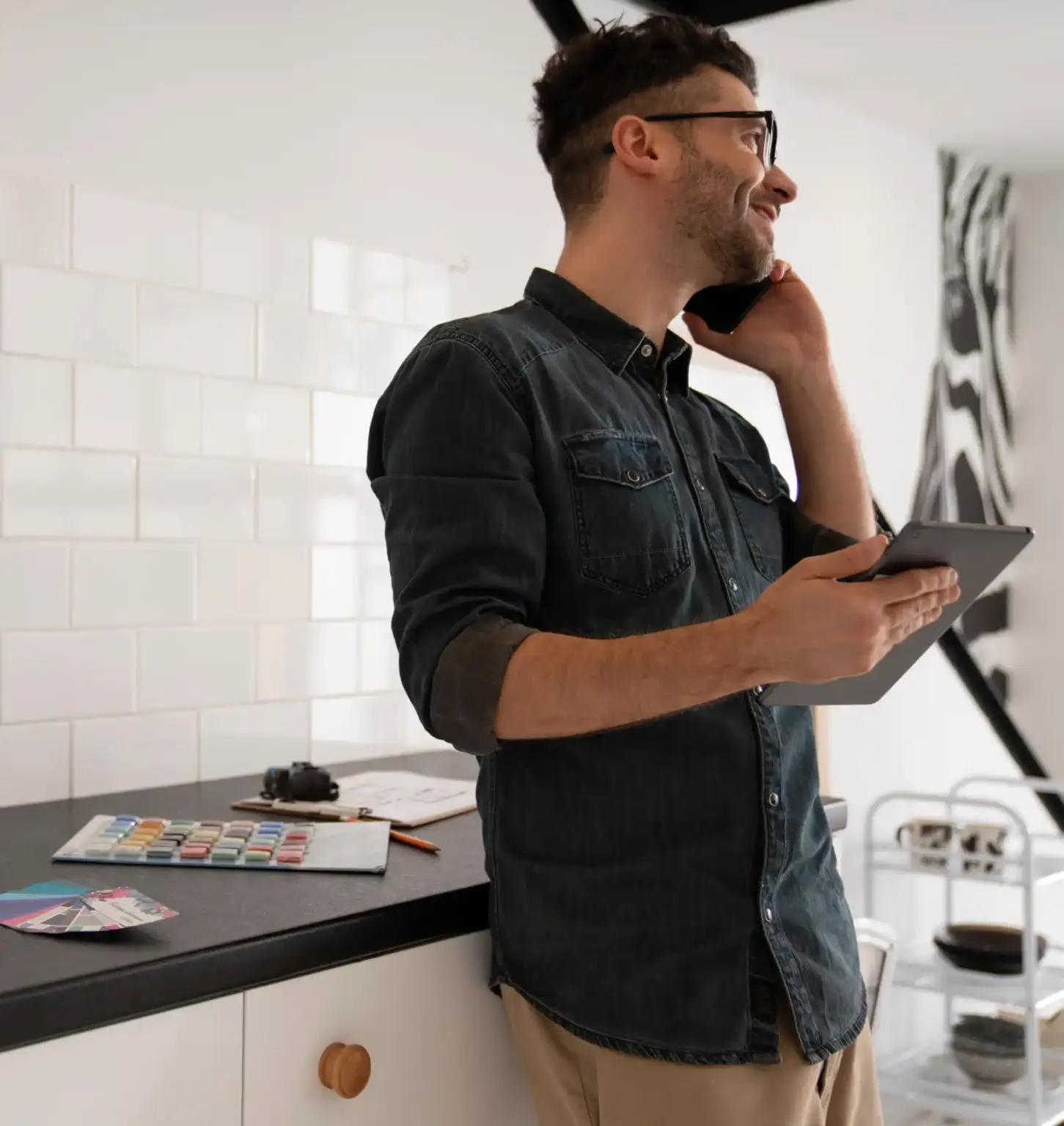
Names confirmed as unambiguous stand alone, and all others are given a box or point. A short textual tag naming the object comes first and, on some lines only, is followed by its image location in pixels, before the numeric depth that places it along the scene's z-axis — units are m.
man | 0.91
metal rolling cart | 2.55
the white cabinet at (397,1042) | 1.02
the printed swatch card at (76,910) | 0.99
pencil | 1.31
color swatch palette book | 1.23
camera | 1.56
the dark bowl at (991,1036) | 2.69
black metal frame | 3.52
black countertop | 0.89
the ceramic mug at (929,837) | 2.93
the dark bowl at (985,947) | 2.70
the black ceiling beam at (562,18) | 2.33
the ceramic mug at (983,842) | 2.89
